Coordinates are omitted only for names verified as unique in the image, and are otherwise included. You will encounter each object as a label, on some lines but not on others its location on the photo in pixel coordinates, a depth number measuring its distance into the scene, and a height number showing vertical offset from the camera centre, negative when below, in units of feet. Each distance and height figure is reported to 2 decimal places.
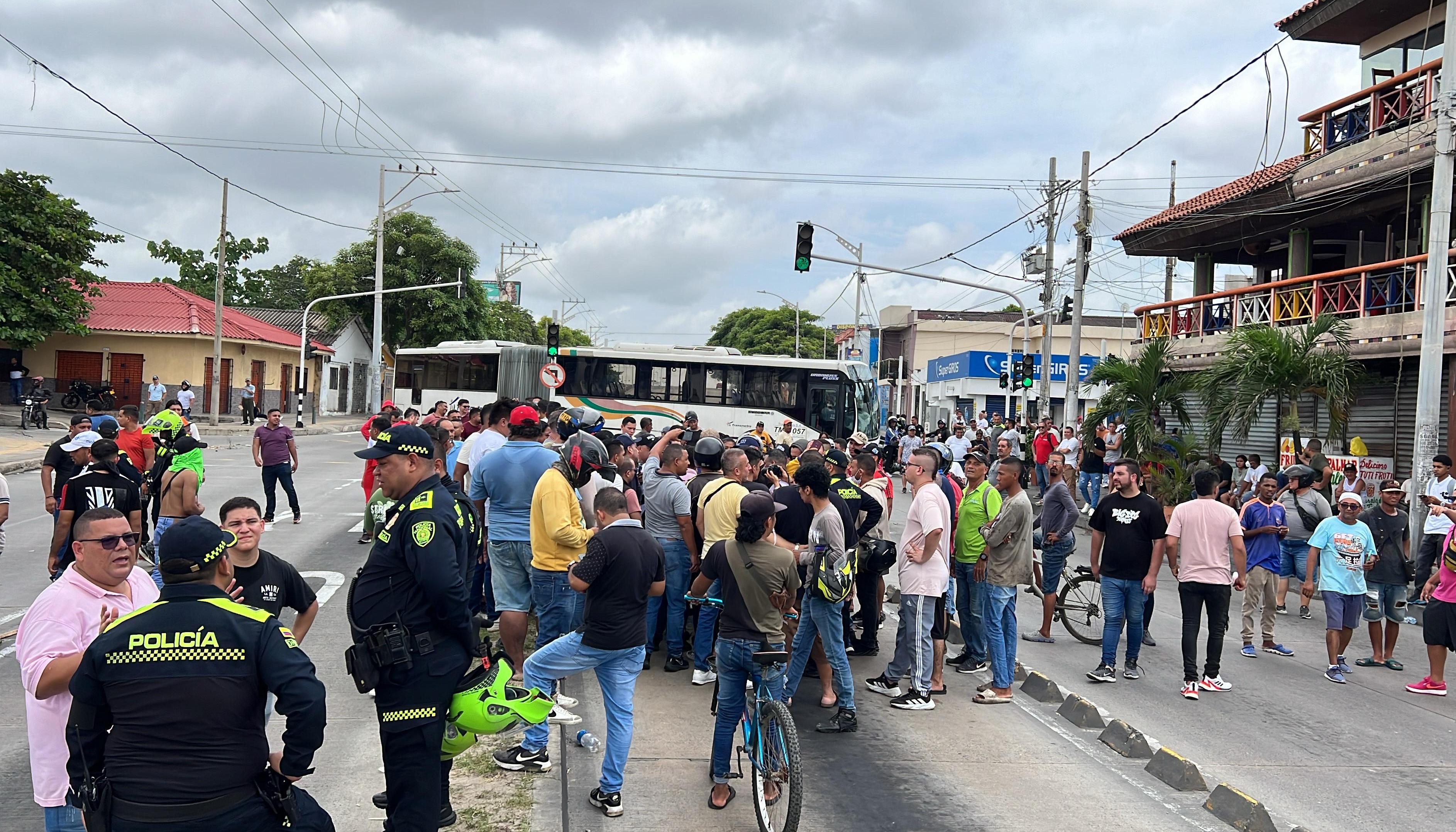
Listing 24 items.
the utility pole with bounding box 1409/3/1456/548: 48.49 +5.47
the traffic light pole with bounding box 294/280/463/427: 140.46 +3.64
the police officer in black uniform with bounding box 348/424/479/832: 14.90 -3.57
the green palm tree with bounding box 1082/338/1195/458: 71.97 +1.57
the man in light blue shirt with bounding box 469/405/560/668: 25.38 -2.84
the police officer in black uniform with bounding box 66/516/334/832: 11.36 -3.65
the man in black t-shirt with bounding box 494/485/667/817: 19.58 -4.46
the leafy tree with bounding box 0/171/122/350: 110.83 +10.87
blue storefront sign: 166.50 +6.81
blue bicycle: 17.83 -6.23
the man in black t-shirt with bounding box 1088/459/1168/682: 30.76 -3.93
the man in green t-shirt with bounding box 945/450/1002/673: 30.14 -4.06
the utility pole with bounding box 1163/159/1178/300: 132.77 +17.94
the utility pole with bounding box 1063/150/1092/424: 86.53 +10.02
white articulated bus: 104.94 +0.84
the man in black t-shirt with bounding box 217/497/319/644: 17.61 -3.40
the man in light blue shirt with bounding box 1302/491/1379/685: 34.09 -4.79
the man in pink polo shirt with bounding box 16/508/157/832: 13.64 -3.44
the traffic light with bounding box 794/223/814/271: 85.76 +12.11
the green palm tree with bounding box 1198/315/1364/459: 57.31 +2.71
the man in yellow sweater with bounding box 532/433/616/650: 23.81 -3.42
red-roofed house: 134.00 +2.58
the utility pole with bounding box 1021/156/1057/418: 95.91 +10.87
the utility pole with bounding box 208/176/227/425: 119.55 +4.63
